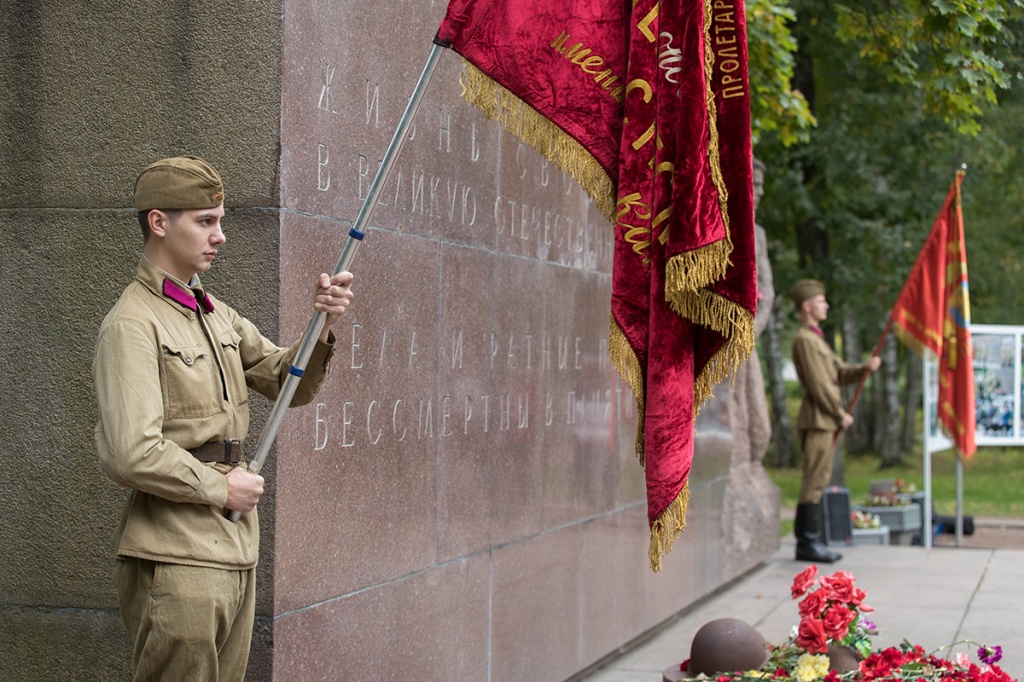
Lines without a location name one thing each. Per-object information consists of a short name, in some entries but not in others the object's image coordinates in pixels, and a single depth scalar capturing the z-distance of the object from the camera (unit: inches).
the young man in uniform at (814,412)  459.5
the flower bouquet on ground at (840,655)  188.4
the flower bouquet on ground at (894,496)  514.0
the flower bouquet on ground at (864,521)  500.4
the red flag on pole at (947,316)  462.0
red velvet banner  160.7
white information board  504.7
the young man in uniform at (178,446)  124.6
